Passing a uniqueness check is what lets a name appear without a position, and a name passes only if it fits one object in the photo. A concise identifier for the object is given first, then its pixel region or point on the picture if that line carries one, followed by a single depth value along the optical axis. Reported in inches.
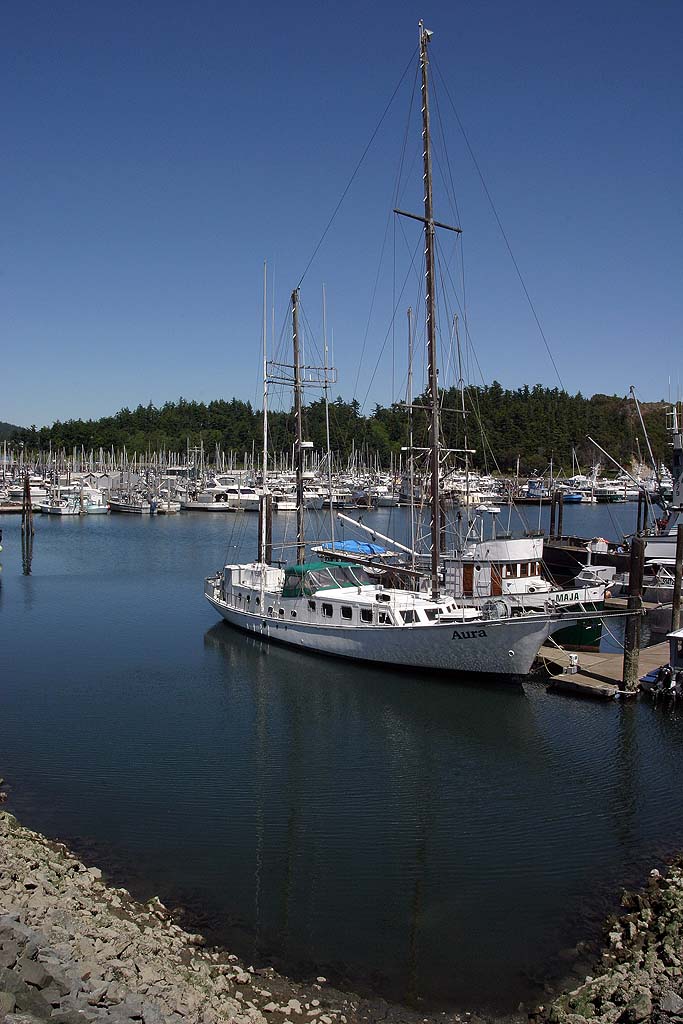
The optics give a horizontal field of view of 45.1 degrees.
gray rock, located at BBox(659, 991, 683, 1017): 522.9
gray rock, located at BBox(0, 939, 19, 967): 501.7
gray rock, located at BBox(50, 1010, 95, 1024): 467.5
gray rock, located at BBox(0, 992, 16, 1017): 452.1
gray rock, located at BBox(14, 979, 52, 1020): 467.9
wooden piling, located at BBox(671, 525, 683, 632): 1419.8
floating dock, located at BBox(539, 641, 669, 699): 1264.8
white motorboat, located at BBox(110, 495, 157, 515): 5285.4
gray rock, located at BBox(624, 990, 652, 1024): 532.4
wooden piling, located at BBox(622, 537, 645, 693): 1214.1
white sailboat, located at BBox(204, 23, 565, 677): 1346.0
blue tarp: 2263.8
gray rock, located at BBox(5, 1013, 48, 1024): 446.4
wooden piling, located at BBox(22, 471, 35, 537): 3125.0
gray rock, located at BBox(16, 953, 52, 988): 488.7
